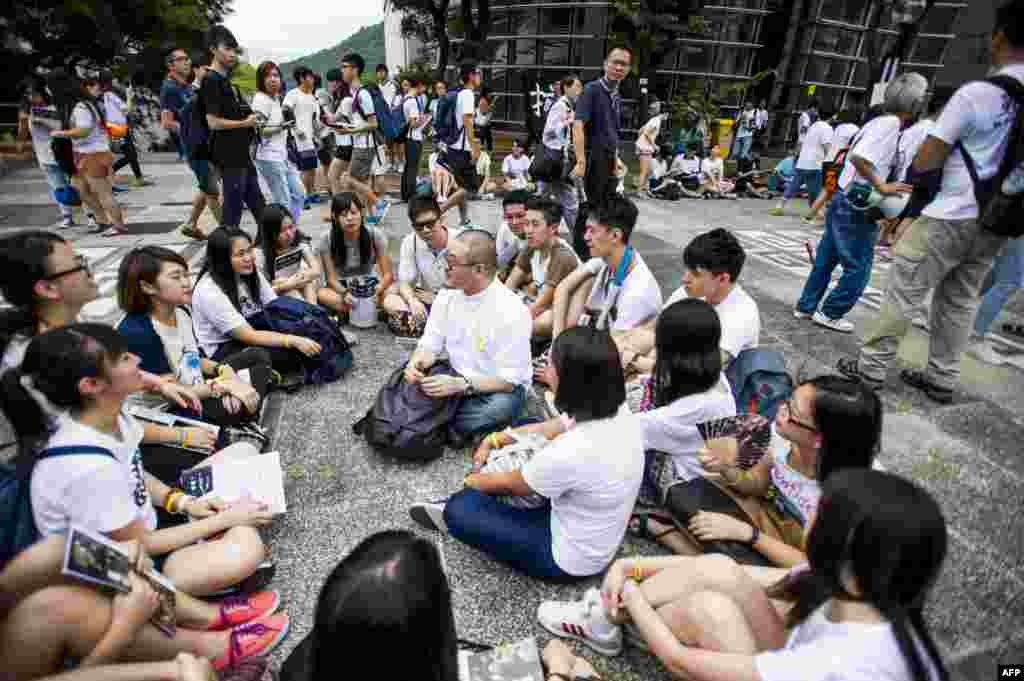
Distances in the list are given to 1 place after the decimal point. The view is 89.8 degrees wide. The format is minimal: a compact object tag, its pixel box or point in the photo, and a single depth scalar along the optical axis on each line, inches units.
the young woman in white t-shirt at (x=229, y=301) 121.8
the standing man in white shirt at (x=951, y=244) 111.4
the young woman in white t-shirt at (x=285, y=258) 158.2
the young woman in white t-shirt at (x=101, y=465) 58.4
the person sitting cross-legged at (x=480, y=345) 113.8
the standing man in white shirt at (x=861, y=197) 156.2
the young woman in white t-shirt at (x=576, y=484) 71.4
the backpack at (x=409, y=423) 111.7
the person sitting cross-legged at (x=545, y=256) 153.9
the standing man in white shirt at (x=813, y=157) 321.7
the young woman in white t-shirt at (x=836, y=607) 43.3
